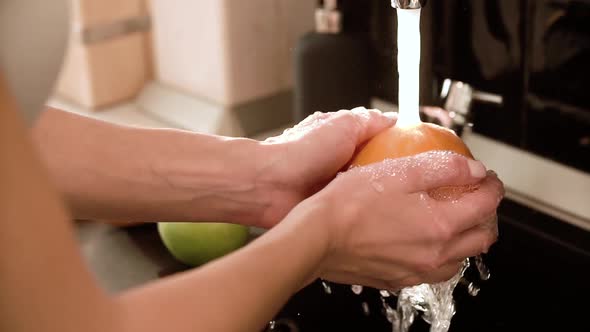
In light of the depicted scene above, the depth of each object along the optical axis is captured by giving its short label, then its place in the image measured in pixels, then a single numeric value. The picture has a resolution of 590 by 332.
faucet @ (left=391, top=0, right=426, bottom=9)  0.74
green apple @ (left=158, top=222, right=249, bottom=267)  0.93
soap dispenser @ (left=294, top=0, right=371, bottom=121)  1.04
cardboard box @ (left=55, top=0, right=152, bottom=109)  1.21
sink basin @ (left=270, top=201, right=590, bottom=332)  0.87
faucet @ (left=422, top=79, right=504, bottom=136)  0.95
